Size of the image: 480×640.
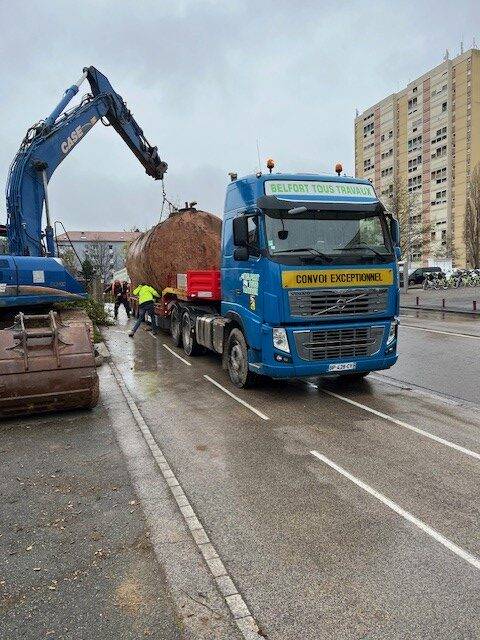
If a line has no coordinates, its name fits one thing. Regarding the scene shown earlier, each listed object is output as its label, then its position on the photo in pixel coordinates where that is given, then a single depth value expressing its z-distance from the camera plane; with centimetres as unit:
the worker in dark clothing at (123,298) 2380
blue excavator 687
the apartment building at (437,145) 6856
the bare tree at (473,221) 5906
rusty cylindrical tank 1396
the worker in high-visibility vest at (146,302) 1529
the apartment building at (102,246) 8179
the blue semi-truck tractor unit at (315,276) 768
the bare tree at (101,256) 7851
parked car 4988
